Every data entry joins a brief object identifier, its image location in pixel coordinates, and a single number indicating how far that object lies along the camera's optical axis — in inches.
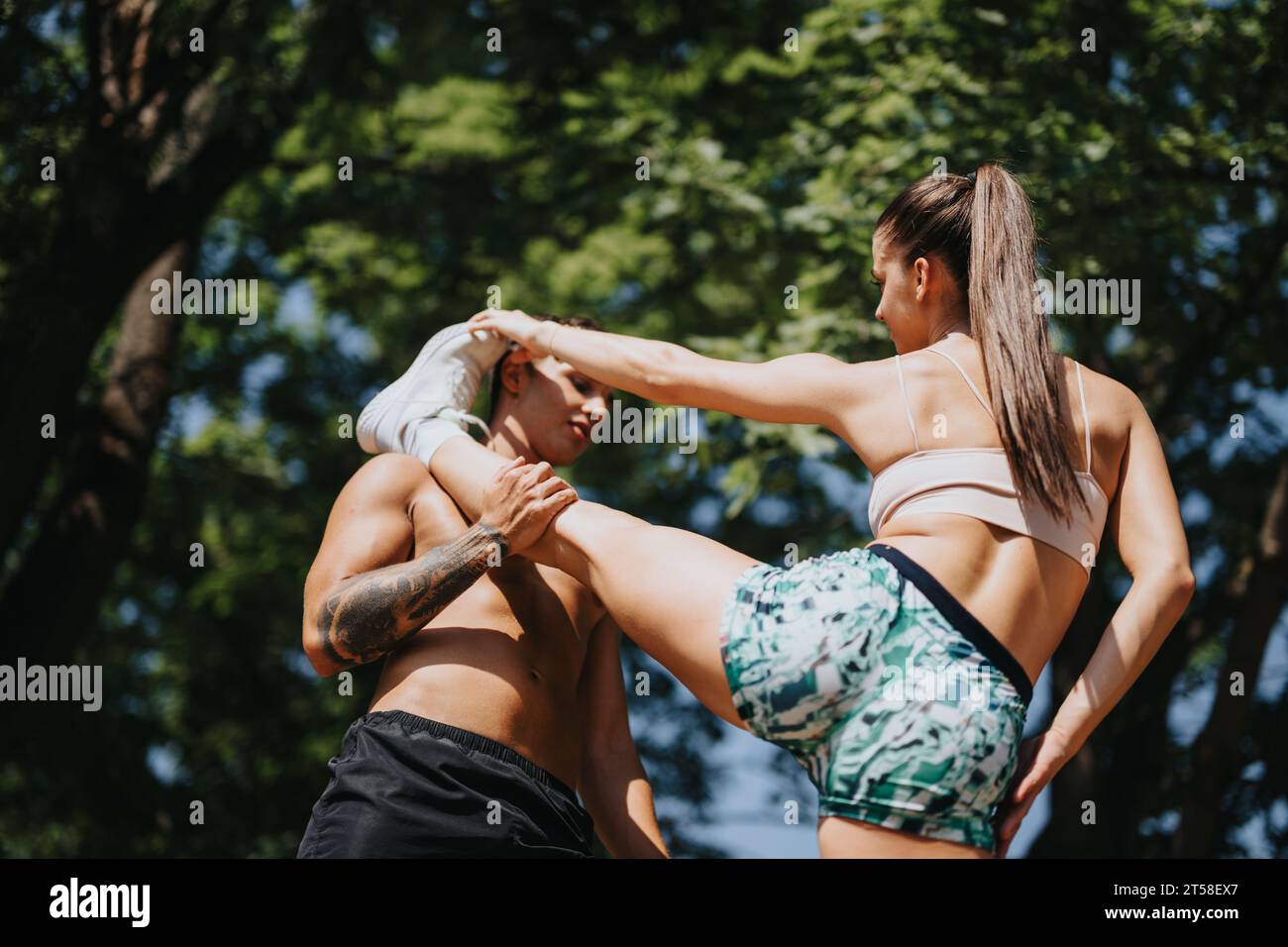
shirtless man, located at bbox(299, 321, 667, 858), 125.0
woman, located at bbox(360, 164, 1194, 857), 101.1
